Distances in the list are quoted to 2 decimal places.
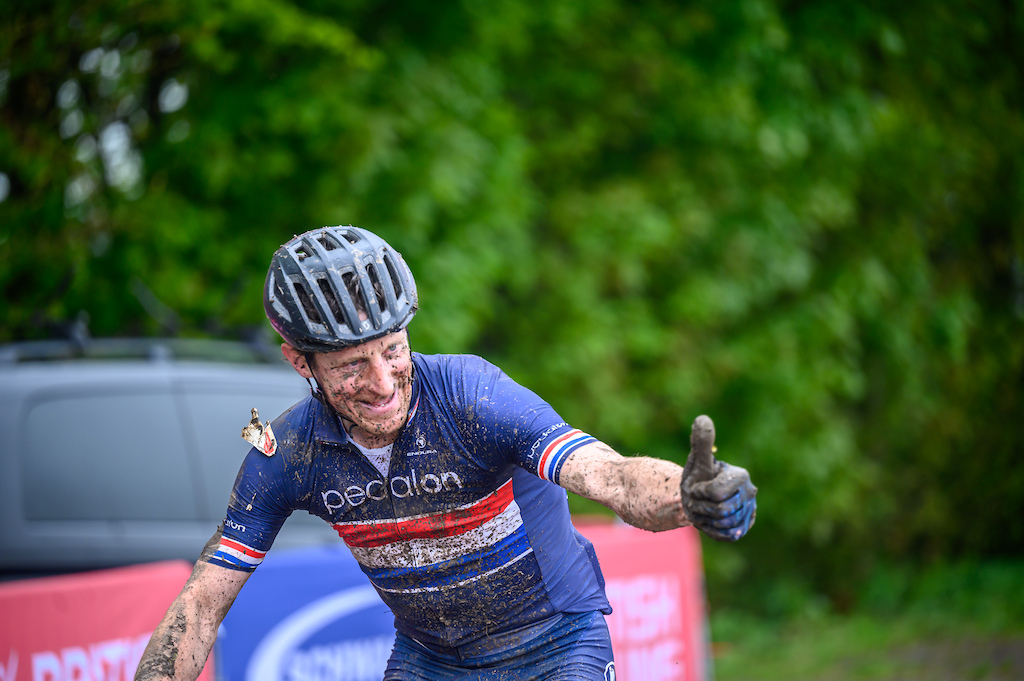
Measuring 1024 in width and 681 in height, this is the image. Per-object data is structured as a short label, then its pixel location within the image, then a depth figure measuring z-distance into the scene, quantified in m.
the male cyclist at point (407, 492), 4.71
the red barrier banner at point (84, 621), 7.87
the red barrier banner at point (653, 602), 11.84
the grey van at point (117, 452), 8.98
